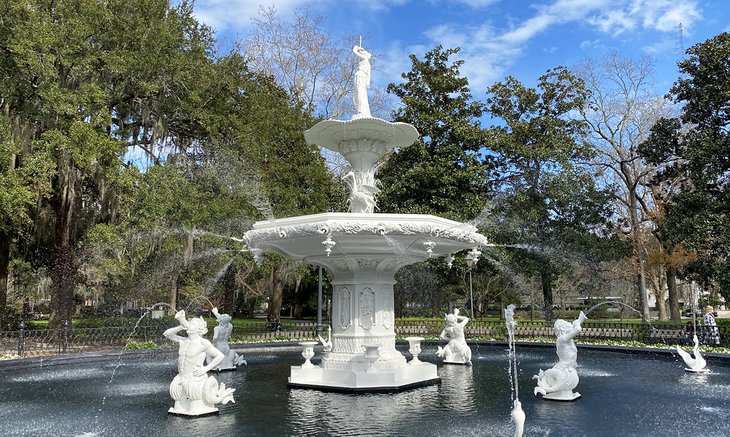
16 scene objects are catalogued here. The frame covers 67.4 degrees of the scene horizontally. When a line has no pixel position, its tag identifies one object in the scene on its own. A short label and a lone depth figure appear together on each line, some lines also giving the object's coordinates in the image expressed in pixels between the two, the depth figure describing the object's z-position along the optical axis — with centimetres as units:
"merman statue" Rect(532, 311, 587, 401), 912
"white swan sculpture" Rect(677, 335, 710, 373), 1212
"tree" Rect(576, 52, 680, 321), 3275
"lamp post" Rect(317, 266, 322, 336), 2103
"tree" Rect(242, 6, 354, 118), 3503
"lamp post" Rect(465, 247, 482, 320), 1147
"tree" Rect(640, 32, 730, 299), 2123
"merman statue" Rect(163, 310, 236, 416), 807
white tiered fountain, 967
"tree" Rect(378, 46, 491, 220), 2795
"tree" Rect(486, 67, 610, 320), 2764
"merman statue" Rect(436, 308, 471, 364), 1375
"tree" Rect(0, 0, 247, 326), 1906
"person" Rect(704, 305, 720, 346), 1634
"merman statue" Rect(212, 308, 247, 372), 1296
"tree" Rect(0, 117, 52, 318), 1723
